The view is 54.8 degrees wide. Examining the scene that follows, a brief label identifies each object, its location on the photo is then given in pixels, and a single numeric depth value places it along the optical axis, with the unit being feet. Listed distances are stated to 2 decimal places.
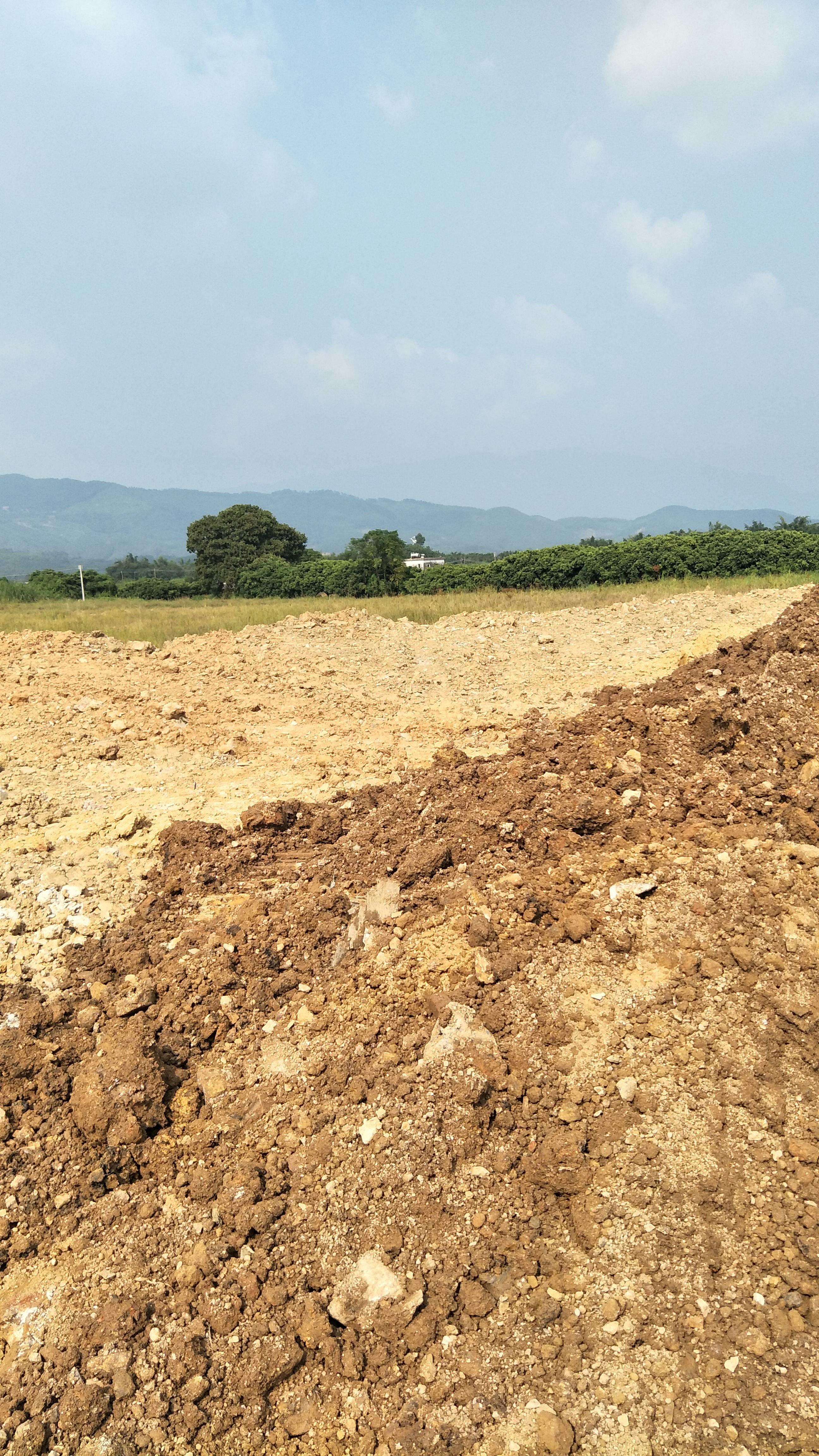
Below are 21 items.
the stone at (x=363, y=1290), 8.59
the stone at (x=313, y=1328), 8.31
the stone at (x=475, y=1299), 8.50
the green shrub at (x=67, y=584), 107.34
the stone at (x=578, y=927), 12.95
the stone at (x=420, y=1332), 8.29
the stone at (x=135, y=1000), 12.94
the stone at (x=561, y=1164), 9.61
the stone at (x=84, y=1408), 7.58
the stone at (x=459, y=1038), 11.14
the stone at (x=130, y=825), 19.40
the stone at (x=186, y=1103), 11.34
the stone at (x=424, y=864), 15.28
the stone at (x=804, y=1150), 9.38
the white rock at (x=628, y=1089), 10.44
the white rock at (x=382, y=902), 14.57
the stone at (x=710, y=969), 11.82
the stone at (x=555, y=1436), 7.24
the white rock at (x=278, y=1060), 11.76
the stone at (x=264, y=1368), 7.88
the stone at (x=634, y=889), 13.66
